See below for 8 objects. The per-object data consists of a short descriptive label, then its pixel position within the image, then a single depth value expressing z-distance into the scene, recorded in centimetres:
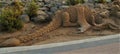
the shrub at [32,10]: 618
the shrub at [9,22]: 549
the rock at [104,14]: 636
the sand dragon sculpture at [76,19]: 593
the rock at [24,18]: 599
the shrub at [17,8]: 595
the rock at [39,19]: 606
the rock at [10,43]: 499
